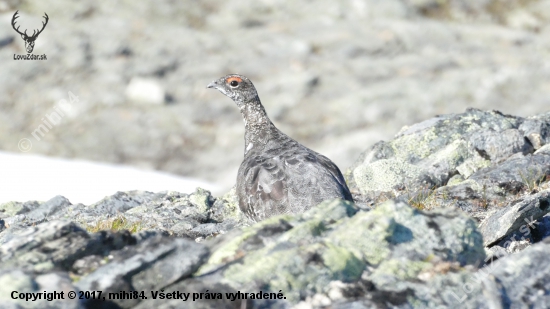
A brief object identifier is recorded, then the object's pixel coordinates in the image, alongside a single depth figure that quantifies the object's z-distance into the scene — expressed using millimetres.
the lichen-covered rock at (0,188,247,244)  16437
